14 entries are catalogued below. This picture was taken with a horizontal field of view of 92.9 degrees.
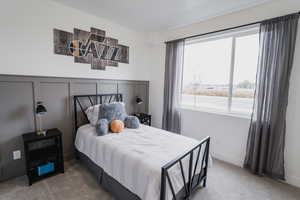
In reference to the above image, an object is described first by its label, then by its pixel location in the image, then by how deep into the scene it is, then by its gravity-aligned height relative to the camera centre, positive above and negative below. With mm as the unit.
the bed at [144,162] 1318 -831
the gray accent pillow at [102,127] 2133 -629
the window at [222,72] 2504 +325
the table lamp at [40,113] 2004 -393
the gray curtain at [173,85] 3230 +54
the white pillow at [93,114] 2470 -490
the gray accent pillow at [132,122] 2539 -646
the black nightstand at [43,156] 1931 -1034
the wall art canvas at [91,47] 2397 +729
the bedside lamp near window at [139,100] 3531 -337
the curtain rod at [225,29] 2271 +1069
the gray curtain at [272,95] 1995 -84
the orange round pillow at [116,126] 2291 -650
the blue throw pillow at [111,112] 2475 -453
